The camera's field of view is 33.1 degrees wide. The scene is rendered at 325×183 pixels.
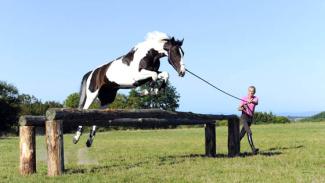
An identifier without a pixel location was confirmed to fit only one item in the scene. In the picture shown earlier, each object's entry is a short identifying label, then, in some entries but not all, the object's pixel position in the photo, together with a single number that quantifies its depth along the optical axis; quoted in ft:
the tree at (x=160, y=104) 262.14
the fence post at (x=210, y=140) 47.57
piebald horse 37.04
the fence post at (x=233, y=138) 47.51
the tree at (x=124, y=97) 260.25
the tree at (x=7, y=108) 199.31
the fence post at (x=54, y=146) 33.68
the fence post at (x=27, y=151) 35.40
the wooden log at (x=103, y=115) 33.85
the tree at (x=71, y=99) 229.43
